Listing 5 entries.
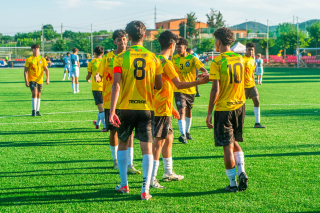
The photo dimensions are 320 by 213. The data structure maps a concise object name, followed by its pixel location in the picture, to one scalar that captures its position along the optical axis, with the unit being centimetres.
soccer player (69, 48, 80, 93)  2019
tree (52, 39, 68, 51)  9477
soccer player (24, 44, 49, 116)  1223
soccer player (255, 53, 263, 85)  2601
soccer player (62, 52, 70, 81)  2781
